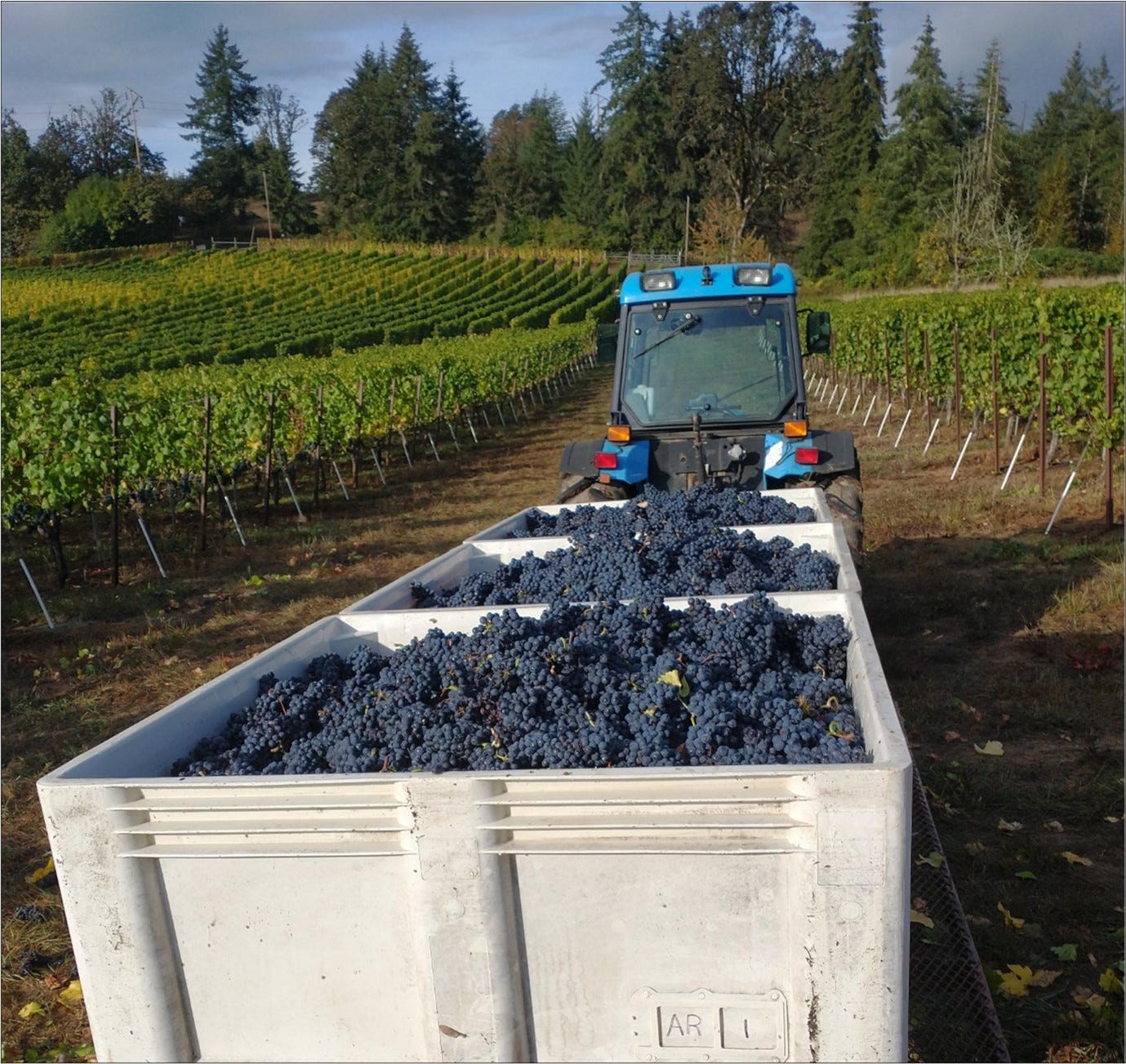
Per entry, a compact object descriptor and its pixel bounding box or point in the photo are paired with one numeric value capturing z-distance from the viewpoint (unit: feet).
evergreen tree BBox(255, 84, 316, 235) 250.57
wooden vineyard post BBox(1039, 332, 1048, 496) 33.63
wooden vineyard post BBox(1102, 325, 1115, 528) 28.78
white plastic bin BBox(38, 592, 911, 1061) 5.57
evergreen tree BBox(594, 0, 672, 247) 215.92
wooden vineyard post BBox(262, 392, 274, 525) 39.29
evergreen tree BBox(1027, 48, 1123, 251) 179.32
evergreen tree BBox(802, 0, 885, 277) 200.54
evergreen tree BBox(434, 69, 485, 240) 242.78
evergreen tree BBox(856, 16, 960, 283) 176.14
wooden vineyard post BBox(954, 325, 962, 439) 43.48
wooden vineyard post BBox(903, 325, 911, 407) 54.44
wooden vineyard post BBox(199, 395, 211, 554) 35.22
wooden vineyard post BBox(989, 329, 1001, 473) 39.01
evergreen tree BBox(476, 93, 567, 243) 242.78
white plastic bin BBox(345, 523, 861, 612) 12.37
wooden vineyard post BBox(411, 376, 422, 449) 57.16
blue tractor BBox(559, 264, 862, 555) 20.36
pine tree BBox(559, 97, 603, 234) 231.09
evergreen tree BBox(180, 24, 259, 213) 255.50
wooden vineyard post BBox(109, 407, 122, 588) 31.19
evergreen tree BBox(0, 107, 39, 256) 222.07
